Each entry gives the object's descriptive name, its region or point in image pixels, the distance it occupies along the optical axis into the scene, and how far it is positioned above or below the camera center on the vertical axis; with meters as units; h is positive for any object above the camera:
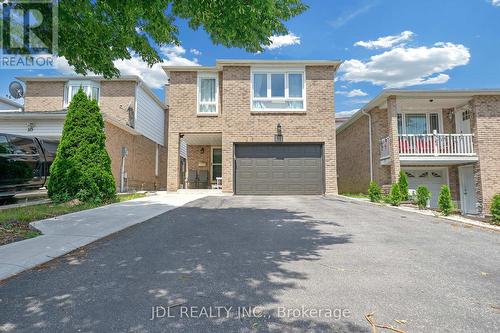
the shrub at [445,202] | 8.79 -0.74
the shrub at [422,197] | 10.55 -0.69
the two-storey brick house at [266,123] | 14.92 +2.91
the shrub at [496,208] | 7.87 -0.84
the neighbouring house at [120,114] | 14.84 +4.05
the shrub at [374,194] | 12.12 -0.65
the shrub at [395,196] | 11.20 -0.69
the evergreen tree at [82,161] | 8.96 +0.62
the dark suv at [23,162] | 8.31 +0.56
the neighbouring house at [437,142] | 14.02 +1.79
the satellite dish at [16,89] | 18.54 +5.77
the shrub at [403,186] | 11.57 -0.32
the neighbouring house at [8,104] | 22.97 +6.12
